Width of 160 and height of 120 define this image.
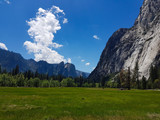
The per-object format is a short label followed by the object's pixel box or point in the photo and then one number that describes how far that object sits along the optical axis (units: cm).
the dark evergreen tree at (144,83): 12656
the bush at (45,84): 16075
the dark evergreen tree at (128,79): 10991
